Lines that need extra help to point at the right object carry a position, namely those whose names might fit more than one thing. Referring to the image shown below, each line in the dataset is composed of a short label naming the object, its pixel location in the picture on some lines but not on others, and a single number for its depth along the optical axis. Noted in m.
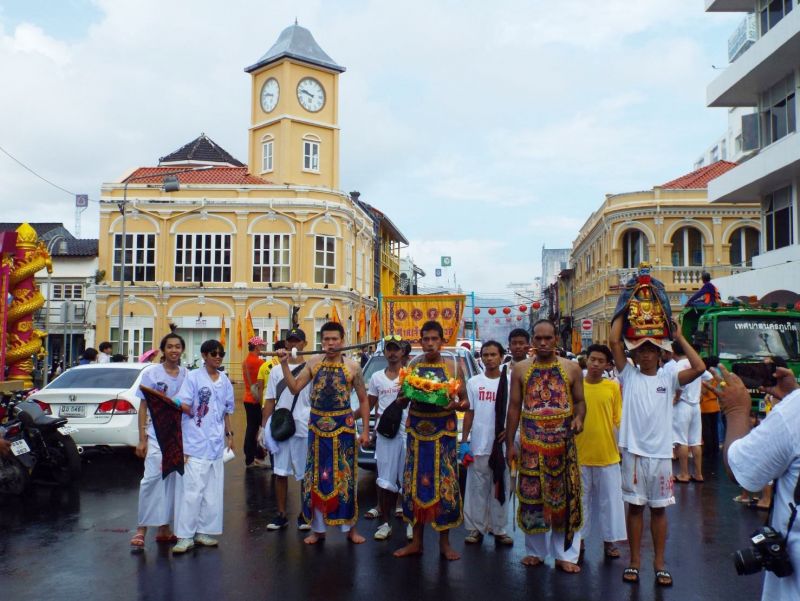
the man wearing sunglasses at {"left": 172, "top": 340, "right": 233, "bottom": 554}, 6.53
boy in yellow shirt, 6.34
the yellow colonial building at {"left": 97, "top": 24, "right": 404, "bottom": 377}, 38.06
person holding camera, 2.81
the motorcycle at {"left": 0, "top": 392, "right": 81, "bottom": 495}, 8.64
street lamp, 27.21
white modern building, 20.06
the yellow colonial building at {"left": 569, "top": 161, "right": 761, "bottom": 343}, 32.16
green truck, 12.90
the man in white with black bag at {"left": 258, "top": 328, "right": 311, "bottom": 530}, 7.24
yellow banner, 14.70
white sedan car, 10.32
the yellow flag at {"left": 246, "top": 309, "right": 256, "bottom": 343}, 32.44
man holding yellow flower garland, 6.23
